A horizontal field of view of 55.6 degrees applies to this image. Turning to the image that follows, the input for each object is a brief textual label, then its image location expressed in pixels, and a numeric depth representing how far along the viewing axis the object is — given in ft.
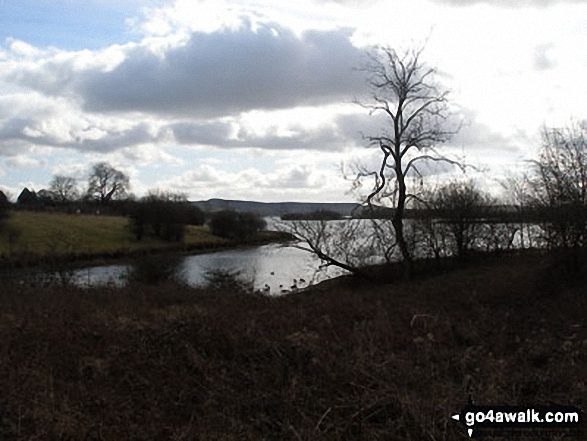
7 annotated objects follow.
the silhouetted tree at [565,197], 49.88
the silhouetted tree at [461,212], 92.94
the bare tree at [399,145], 76.07
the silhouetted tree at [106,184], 344.69
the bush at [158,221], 211.00
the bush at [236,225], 220.02
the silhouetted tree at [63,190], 344.80
